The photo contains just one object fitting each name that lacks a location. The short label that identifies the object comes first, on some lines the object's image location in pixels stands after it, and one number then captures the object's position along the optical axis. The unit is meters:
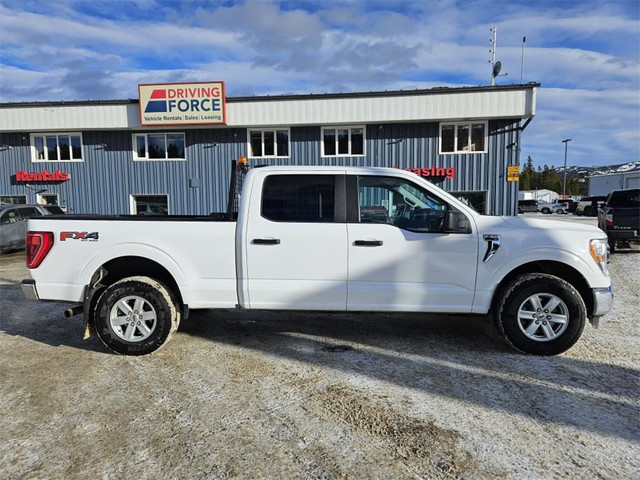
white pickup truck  4.23
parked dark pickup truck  11.66
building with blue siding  16.47
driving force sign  16.66
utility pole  67.94
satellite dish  17.89
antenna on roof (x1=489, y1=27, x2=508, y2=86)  17.92
